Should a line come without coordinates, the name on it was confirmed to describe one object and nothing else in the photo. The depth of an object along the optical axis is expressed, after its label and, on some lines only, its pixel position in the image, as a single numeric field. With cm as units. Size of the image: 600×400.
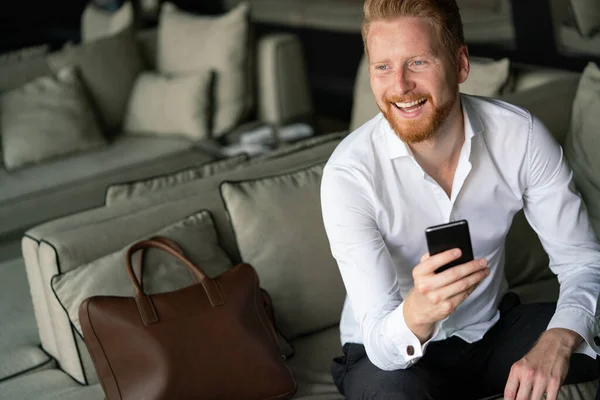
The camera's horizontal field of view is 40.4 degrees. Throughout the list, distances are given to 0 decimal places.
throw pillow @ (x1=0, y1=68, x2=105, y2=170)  357
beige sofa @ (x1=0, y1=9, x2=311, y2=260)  328
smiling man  151
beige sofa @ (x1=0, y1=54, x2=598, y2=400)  184
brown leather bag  166
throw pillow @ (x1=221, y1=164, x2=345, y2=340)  195
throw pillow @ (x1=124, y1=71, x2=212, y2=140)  368
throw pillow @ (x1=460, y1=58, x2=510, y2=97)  237
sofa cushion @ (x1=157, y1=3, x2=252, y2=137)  369
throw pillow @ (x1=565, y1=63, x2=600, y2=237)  197
